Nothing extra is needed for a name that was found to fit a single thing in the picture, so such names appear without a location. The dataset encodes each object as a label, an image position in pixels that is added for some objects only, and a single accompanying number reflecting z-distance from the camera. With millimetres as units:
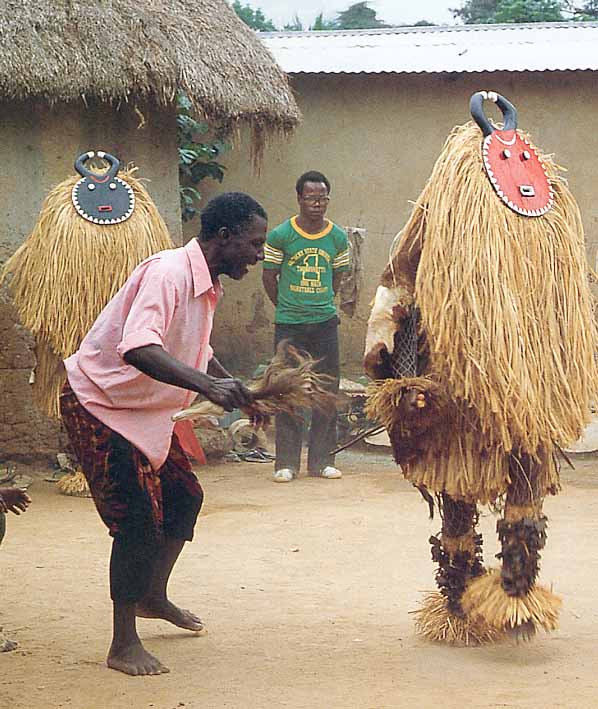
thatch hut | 7191
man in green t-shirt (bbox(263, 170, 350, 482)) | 7562
